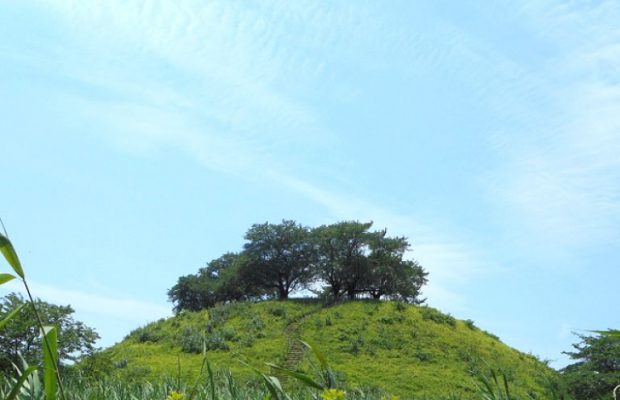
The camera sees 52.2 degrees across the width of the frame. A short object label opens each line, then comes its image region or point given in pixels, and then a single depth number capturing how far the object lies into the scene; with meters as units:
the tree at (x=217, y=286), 62.88
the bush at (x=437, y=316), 49.94
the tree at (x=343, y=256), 58.47
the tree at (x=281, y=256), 61.50
